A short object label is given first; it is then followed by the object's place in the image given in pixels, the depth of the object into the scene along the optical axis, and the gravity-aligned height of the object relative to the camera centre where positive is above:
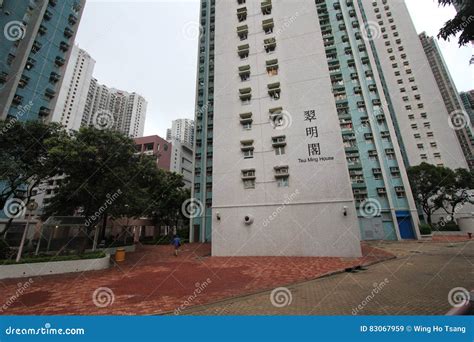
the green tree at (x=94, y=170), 11.25 +3.49
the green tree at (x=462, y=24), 6.44 +6.30
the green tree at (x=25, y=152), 11.59 +4.77
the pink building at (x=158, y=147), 46.38 +18.46
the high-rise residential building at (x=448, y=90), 50.77 +34.64
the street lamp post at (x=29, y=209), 10.15 +1.25
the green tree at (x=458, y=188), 29.00 +4.71
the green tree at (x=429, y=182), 29.61 +5.69
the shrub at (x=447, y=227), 29.14 -0.67
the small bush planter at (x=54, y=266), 9.66 -1.60
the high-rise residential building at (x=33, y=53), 23.52 +21.94
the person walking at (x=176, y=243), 16.70 -1.03
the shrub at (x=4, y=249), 10.66 -0.70
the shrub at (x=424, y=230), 25.56 -0.87
